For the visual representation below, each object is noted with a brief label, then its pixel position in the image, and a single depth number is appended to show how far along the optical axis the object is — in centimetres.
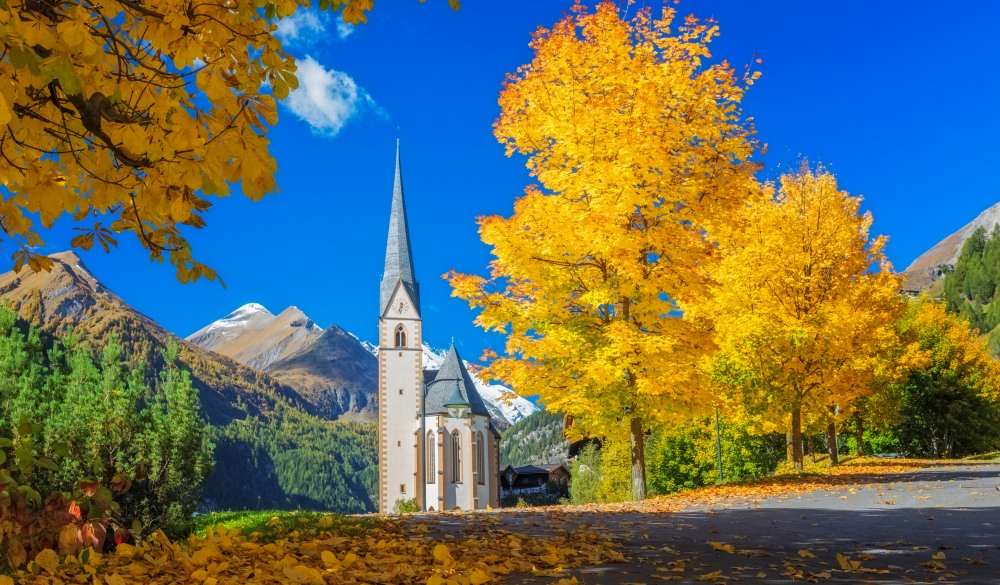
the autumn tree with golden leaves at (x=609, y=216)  1234
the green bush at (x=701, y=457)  3925
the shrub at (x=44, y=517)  425
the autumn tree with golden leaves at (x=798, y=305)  1666
